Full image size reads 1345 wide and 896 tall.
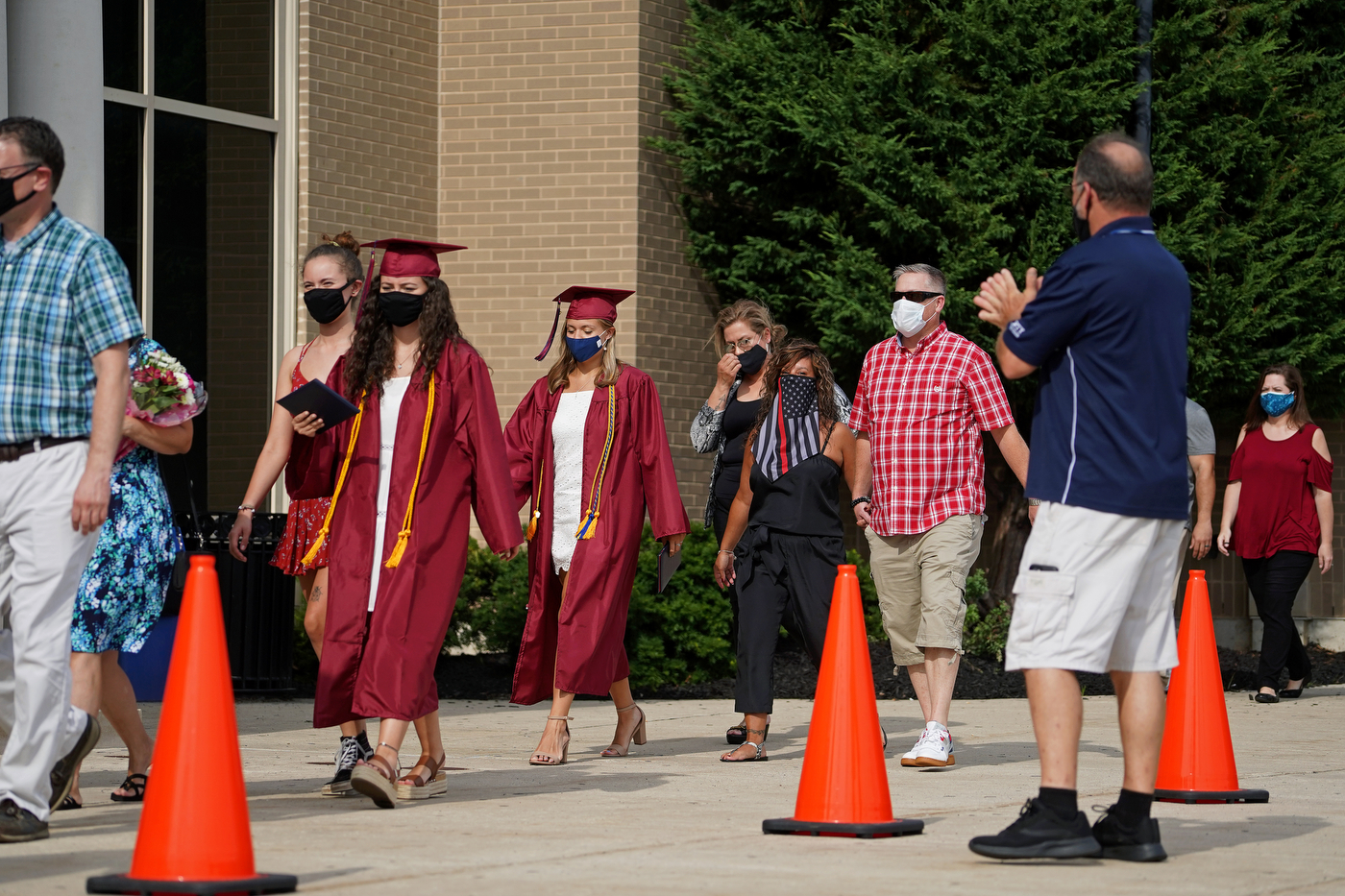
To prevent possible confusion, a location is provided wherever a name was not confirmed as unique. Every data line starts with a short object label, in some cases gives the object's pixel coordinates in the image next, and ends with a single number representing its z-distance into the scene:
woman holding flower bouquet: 13.58
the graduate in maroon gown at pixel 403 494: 13.95
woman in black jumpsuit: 18.44
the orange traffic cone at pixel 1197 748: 14.77
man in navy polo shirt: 11.37
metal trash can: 24.08
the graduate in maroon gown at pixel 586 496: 17.77
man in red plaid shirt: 17.53
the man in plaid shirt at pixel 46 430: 11.61
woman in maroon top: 25.37
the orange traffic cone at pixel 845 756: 12.42
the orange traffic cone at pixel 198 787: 9.88
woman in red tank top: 14.83
